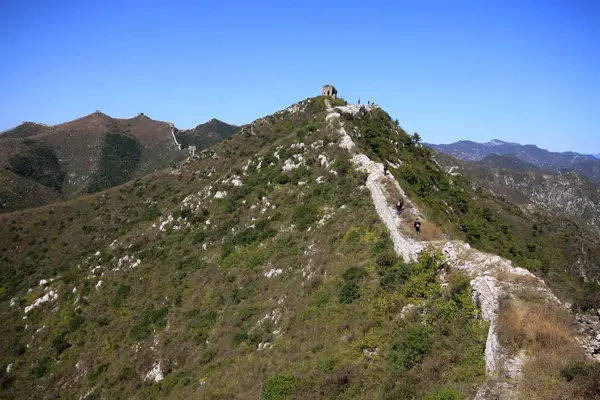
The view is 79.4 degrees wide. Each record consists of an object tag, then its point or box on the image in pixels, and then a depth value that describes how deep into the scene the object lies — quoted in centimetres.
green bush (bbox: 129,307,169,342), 3381
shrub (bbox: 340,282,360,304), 2130
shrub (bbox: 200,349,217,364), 2570
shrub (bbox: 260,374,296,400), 1717
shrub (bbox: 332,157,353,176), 3728
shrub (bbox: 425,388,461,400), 1186
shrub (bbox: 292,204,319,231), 3316
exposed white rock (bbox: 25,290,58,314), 4678
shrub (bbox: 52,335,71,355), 3831
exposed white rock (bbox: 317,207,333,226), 3166
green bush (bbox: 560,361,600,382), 1048
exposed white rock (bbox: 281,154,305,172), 4503
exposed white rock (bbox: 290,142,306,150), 4836
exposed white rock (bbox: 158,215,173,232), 5056
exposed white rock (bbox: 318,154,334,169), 4085
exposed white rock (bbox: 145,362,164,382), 2817
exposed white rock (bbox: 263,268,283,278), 2950
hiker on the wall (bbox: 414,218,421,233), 2228
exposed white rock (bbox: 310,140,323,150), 4581
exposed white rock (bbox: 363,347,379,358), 1684
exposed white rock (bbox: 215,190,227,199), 4944
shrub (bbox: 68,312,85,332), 3998
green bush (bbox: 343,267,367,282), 2261
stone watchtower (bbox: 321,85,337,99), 7594
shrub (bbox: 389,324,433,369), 1503
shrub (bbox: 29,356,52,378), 3712
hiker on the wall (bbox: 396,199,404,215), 2473
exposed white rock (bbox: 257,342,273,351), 2265
